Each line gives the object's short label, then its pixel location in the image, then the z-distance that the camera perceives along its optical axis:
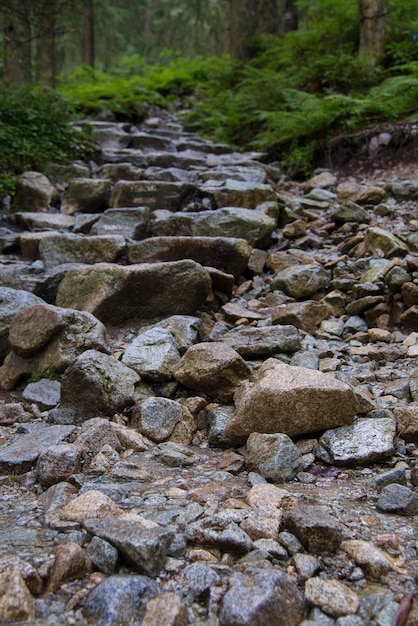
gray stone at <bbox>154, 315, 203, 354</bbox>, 3.92
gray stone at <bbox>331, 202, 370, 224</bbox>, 6.15
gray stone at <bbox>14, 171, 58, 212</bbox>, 6.88
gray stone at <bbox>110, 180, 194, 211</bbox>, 6.67
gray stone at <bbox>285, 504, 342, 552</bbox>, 1.87
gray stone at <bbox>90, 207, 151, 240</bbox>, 5.96
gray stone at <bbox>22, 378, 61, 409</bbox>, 3.39
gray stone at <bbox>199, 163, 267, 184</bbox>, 7.50
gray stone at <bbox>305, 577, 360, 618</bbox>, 1.60
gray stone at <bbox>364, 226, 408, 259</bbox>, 5.10
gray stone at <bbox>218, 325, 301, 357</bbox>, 3.87
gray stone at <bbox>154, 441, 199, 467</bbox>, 2.66
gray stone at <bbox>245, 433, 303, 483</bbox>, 2.49
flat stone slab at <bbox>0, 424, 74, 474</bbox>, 2.54
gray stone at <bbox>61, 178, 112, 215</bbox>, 6.83
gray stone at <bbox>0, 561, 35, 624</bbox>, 1.51
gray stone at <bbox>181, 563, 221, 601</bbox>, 1.67
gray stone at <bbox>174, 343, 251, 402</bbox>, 3.31
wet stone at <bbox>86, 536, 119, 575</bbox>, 1.74
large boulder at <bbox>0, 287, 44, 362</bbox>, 3.84
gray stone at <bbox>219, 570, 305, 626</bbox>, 1.52
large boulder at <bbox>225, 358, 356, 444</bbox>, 2.71
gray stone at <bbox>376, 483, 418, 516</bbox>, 2.15
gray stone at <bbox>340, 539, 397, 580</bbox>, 1.76
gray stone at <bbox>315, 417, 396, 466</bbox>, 2.57
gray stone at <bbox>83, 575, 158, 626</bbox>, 1.55
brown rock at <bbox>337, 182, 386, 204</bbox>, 6.57
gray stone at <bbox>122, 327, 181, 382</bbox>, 3.54
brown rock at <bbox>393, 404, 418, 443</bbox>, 2.71
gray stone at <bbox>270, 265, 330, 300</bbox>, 4.96
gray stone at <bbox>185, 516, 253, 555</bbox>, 1.85
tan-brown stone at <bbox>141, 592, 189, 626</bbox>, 1.52
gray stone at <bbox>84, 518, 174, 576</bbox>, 1.72
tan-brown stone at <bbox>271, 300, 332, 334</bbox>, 4.42
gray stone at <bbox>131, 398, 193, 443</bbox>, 2.99
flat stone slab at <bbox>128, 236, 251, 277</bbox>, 5.12
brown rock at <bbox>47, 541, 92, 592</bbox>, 1.68
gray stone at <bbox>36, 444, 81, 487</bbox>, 2.40
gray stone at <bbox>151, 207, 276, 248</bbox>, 5.75
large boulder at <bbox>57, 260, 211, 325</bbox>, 4.33
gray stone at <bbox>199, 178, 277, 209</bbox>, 6.59
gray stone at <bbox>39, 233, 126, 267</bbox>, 5.27
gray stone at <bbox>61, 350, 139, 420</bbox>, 3.14
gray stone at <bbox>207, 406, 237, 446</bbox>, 2.90
